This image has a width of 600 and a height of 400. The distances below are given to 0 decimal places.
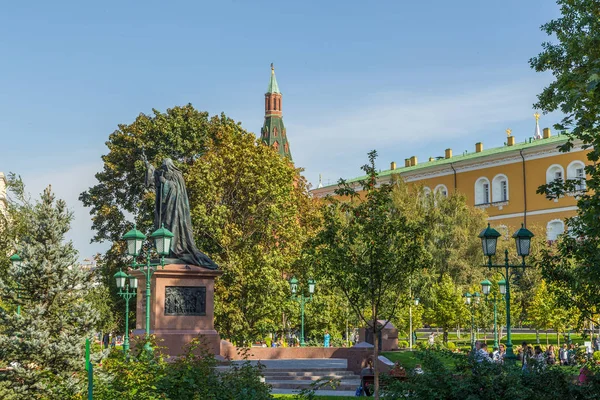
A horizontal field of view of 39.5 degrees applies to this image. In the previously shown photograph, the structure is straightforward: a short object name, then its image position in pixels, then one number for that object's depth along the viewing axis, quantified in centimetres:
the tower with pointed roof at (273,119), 9981
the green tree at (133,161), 3938
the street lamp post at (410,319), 4104
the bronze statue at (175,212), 2273
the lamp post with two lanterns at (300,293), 3225
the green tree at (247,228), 3403
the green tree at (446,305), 4481
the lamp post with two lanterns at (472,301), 3806
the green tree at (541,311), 4256
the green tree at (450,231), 4922
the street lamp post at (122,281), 2656
